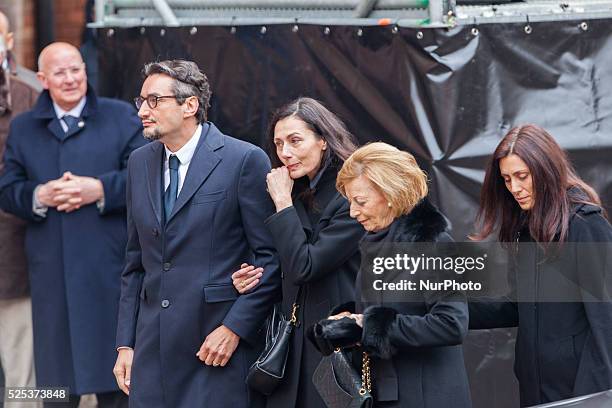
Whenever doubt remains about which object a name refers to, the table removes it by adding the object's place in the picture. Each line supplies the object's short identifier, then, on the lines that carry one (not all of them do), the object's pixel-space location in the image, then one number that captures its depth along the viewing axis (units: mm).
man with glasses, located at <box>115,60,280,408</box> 9828
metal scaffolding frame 11609
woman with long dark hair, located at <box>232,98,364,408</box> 9602
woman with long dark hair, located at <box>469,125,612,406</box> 8922
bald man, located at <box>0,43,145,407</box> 12492
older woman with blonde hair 8531
